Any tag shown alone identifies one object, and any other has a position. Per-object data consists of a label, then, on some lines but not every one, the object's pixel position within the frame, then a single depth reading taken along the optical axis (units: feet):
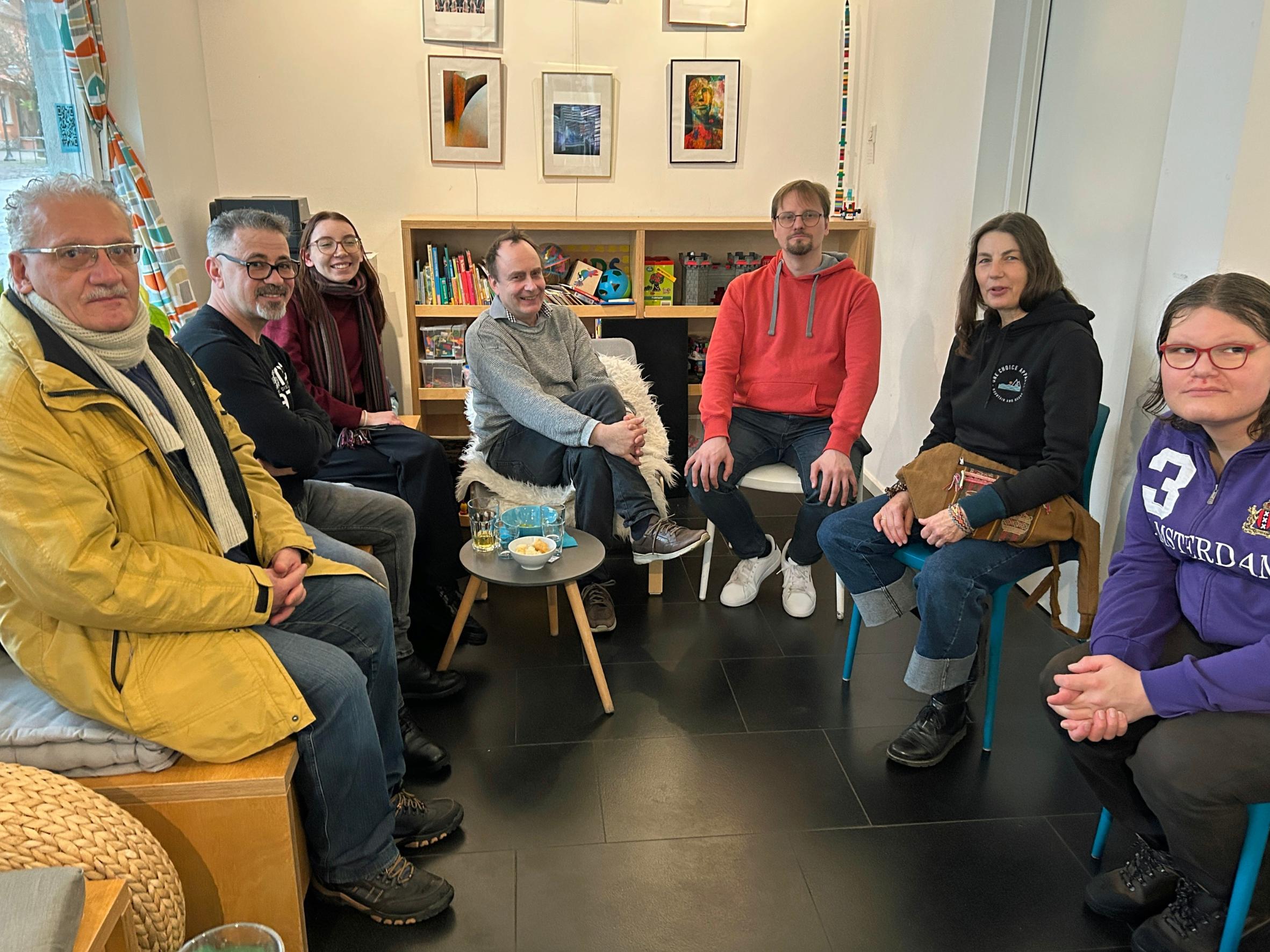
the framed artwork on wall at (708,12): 13.84
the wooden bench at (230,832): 4.84
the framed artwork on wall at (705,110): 14.14
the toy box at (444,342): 13.73
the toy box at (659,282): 14.33
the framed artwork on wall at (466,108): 13.79
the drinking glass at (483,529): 8.02
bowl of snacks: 7.65
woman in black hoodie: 6.93
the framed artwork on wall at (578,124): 14.01
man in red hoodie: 9.55
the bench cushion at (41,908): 3.54
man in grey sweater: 9.39
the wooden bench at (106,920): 3.75
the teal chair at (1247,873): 4.72
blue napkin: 8.31
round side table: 7.53
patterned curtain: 10.30
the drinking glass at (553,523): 8.27
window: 9.27
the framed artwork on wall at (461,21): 13.52
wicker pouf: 4.20
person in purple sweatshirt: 4.77
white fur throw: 9.77
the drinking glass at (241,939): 4.29
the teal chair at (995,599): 7.20
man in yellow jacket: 4.65
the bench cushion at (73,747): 4.84
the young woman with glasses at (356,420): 9.12
